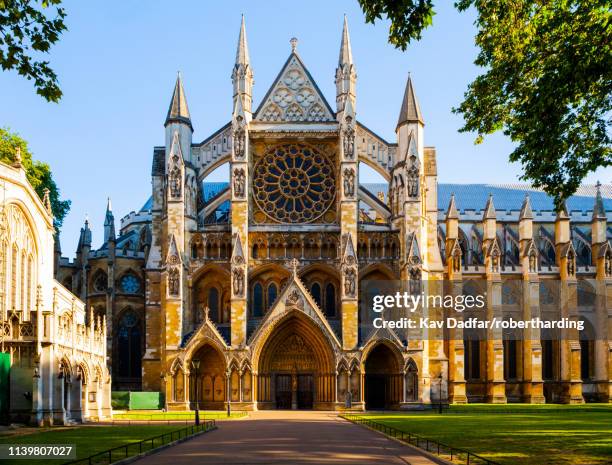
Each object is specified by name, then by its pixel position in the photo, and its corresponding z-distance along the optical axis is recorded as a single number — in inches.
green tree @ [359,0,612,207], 895.1
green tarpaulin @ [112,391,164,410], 2226.9
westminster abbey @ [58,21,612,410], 2288.4
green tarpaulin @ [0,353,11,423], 1434.5
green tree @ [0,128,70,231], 2135.1
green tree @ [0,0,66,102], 664.5
